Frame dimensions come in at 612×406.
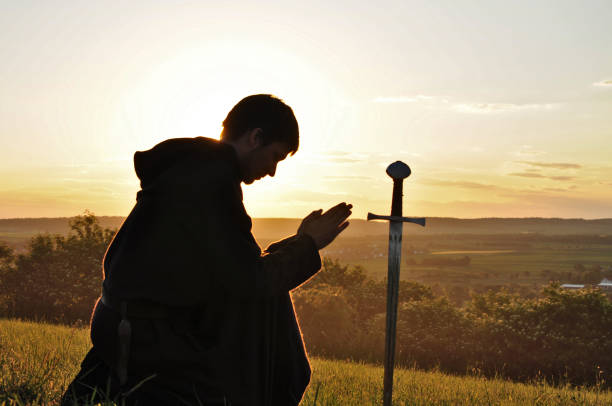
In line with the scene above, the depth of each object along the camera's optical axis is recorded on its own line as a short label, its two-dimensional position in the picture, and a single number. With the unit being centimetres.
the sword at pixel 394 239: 388
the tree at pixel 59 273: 2247
